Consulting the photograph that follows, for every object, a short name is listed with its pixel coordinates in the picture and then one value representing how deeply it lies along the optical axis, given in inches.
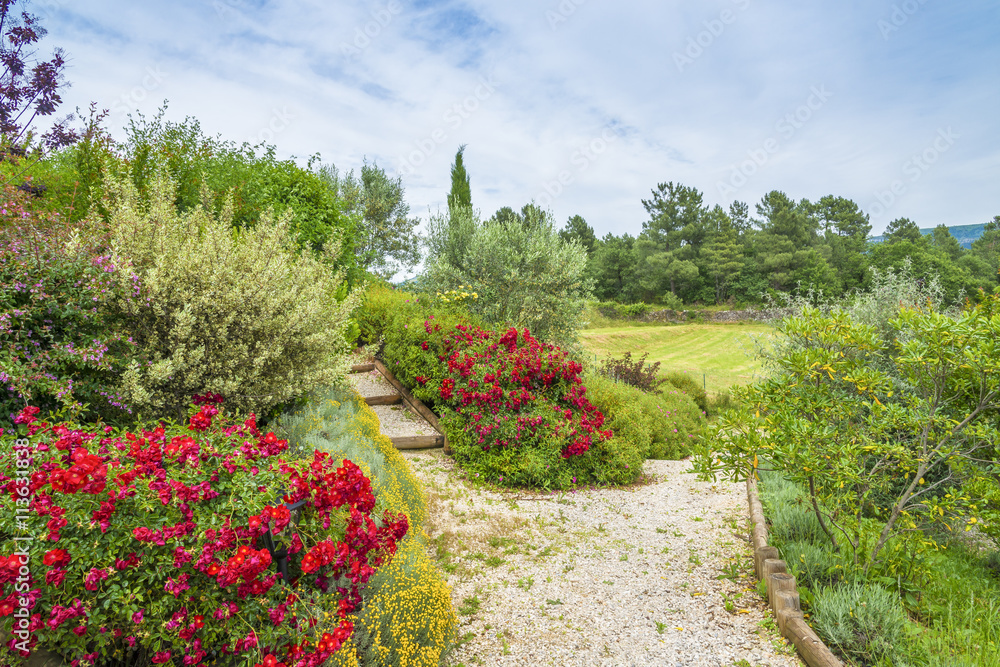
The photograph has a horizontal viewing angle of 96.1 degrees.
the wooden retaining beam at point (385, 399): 321.4
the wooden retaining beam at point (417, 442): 268.4
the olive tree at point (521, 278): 411.5
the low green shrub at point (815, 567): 136.9
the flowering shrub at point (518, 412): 236.4
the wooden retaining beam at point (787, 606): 103.8
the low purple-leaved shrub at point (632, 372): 453.7
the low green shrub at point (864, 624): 107.4
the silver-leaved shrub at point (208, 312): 136.4
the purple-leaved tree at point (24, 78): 224.7
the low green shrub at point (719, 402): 469.7
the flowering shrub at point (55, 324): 113.7
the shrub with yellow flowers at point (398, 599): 96.8
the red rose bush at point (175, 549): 68.7
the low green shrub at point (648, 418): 273.0
